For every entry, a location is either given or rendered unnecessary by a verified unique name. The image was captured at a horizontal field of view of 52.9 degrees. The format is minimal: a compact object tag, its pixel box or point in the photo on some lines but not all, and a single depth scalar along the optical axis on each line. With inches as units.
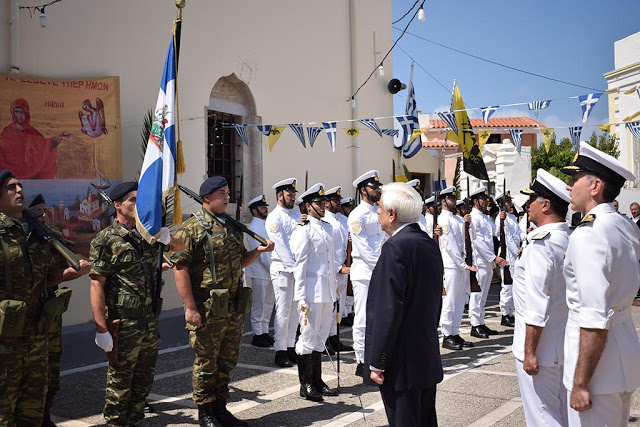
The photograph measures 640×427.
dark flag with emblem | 500.7
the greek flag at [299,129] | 498.5
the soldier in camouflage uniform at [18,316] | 166.6
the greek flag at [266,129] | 496.7
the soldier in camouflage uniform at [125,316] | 186.1
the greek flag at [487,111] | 467.5
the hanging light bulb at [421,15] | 451.1
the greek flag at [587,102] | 456.8
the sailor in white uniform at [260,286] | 379.2
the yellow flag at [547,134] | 517.0
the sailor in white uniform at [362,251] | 293.9
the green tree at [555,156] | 1527.6
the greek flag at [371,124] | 540.7
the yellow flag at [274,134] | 500.1
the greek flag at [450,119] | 499.8
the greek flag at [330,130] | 499.7
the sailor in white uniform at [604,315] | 120.6
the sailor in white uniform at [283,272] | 321.4
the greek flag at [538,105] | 474.6
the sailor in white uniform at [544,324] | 161.3
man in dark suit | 141.1
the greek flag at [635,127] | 491.5
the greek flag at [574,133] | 503.2
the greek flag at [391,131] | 584.2
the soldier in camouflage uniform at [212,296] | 206.1
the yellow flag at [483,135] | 516.1
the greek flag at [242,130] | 491.8
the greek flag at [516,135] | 537.0
